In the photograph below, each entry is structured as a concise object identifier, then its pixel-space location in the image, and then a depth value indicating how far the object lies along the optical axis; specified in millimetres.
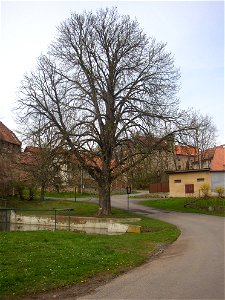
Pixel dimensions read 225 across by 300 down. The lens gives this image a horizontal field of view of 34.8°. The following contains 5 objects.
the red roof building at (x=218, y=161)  45594
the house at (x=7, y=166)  34500
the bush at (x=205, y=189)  41184
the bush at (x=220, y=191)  39781
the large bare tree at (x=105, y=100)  26531
